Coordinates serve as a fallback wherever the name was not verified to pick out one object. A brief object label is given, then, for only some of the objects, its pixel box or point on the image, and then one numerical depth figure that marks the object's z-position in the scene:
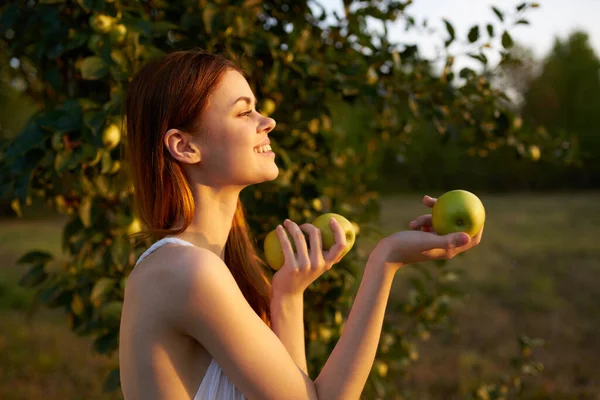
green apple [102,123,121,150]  1.53
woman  1.06
